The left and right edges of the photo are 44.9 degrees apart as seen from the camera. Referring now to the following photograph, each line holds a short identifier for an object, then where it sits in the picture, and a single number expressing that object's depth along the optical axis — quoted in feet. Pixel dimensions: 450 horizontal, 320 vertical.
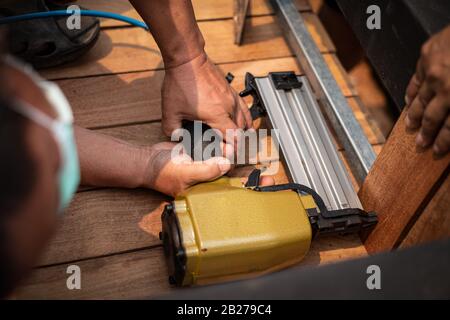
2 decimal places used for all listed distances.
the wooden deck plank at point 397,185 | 3.67
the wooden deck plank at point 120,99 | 5.08
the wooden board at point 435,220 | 3.59
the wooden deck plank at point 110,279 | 3.89
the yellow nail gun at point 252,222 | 3.68
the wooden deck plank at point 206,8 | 5.96
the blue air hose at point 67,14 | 4.95
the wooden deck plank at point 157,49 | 5.48
